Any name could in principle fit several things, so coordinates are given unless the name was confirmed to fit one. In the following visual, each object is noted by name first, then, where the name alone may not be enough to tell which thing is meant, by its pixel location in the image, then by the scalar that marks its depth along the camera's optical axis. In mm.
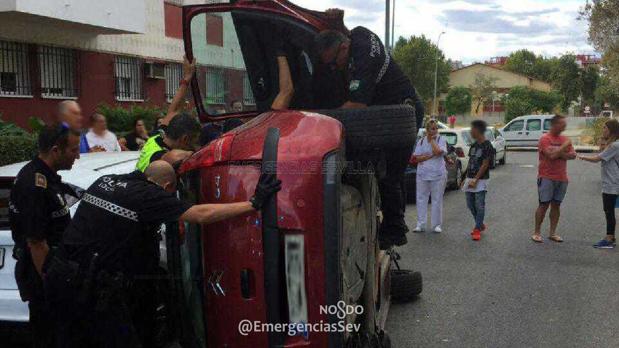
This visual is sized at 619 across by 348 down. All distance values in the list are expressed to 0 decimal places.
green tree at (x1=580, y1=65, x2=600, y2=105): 62625
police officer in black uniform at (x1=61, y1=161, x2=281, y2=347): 3139
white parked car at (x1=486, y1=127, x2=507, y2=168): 19992
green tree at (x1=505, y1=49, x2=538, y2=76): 102062
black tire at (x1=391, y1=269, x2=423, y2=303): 5938
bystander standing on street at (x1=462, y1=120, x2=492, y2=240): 9055
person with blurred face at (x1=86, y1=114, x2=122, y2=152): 7895
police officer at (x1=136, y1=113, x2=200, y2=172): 3996
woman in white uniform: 9492
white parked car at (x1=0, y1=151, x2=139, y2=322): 4211
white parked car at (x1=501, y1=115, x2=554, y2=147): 27578
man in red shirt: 8641
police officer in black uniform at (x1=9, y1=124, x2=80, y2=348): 3355
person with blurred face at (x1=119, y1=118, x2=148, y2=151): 9211
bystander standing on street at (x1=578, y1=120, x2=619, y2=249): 8305
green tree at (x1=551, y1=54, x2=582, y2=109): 62156
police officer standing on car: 4113
